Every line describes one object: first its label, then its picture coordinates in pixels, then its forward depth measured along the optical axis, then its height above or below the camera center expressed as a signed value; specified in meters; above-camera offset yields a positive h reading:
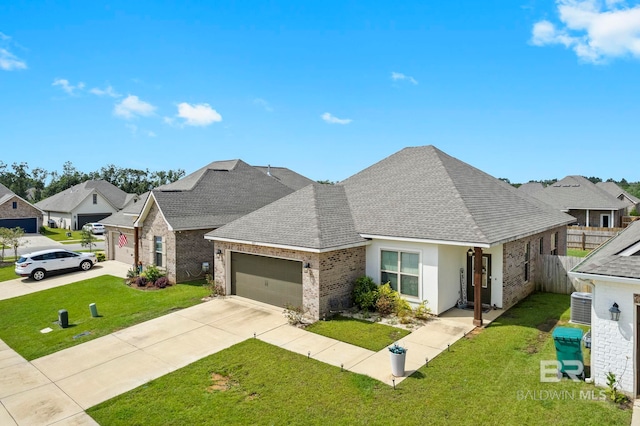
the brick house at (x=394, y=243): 13.98 -1.36
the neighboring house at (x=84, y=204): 53.56 +0.54
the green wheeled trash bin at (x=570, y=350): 8.82 -3.27
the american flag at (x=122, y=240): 26.55 -2.20
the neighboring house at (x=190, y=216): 20.88 -0.50
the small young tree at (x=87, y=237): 30.32 -2.26
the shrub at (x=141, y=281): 20.36 -3.83
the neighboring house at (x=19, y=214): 47.59 -0.76
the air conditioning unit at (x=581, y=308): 11.47 -3.01
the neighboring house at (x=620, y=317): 7.93 -2.30
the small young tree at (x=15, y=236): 29.46 -2.15
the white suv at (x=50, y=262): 22.34 -3.26
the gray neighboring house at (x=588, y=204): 37.50 +0.18
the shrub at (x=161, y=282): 19.98 -3.85
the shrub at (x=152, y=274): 20.50 -3.48
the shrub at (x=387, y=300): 14.20 -3.41
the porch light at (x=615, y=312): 8.02 -2.17
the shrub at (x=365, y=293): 14.48 -3.23
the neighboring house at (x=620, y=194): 50.72 +1.51
